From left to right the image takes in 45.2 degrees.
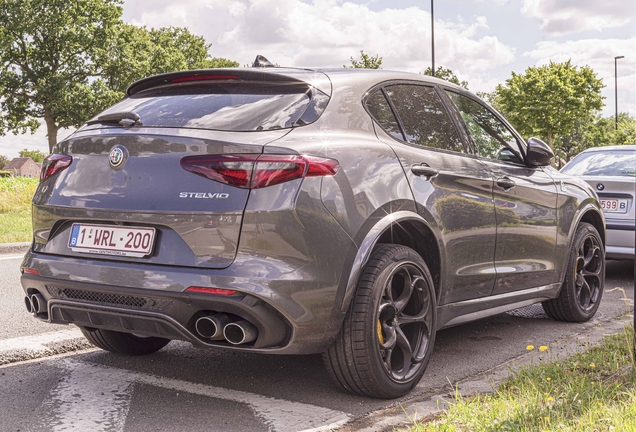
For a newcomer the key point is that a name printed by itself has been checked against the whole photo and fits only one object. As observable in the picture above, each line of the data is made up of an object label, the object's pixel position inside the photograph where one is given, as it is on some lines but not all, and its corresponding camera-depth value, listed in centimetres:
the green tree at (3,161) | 14125
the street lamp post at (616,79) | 6269
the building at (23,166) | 15412
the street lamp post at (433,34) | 3000
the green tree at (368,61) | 3419
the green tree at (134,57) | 4734
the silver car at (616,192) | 835
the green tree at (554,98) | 4781
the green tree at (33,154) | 16625
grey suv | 337
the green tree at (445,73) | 3934
